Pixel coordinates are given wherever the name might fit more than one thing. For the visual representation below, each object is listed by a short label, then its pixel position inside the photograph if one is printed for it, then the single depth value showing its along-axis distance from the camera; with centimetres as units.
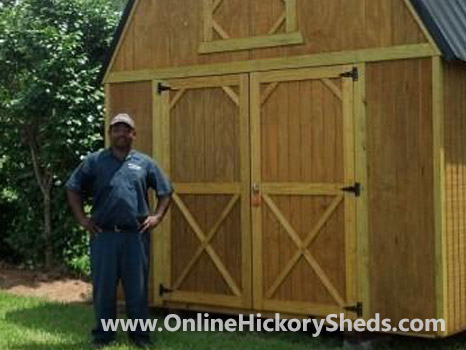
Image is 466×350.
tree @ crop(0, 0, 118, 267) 1093
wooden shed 733
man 706
